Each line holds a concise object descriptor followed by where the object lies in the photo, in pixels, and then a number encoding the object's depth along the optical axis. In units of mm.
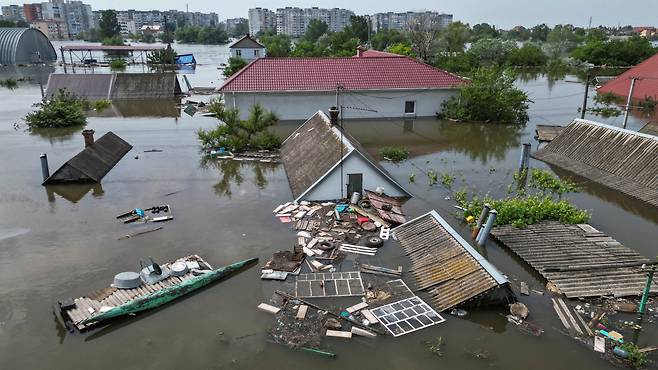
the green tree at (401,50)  60366
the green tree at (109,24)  126375
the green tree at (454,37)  76894
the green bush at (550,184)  20328
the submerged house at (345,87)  33375
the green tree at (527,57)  75312
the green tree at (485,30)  129675
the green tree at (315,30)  125250
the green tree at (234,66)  52281
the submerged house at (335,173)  18328
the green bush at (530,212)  16484
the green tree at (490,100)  33812
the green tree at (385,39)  94938
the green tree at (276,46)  74369
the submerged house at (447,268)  11836
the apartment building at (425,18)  74375
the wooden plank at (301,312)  11565
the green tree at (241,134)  26156
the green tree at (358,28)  96938
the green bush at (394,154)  25484
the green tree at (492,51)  76000
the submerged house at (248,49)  73438
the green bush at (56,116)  32219
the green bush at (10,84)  51531
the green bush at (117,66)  70750
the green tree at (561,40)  84900
